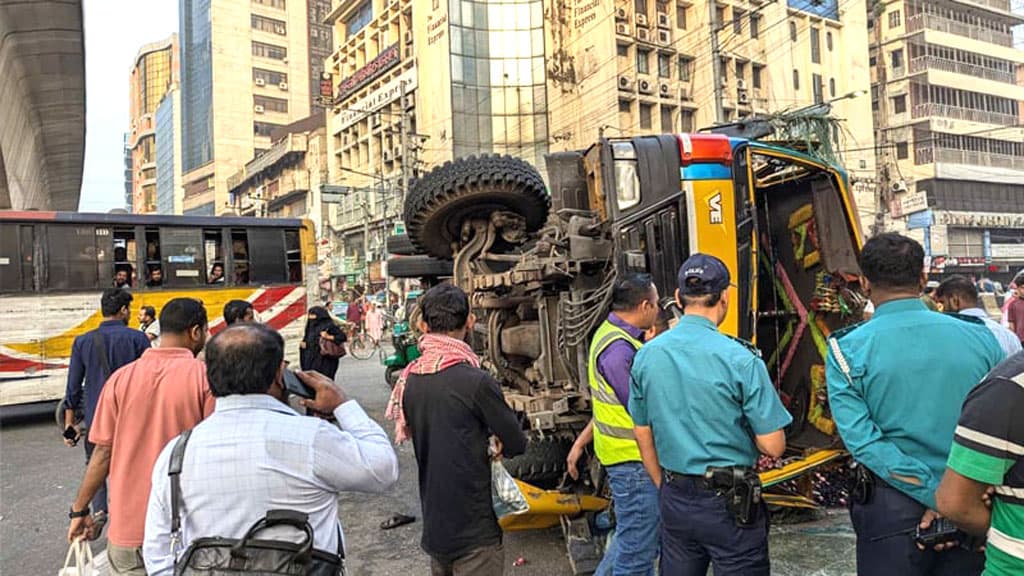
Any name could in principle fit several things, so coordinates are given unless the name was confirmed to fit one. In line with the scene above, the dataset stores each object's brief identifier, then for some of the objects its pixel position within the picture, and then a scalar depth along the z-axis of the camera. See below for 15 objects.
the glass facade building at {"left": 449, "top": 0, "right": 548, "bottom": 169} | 31.94
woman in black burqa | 6.80
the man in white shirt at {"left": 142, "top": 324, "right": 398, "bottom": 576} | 1.67
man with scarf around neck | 2.54
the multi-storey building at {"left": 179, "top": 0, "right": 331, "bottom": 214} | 60.72
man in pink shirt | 2.63
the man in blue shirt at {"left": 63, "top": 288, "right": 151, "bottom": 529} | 4.30
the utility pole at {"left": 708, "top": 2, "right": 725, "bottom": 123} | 15.05
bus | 9.13
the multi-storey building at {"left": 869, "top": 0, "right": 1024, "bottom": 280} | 35.72
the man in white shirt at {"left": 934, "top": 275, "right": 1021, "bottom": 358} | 4.34
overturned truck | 3.97
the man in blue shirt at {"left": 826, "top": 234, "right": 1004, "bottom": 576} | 2.04
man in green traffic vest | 2.86
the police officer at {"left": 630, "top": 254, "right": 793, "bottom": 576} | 2.22
